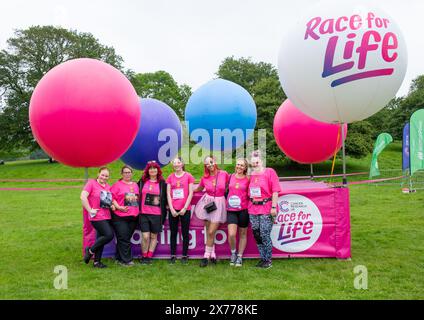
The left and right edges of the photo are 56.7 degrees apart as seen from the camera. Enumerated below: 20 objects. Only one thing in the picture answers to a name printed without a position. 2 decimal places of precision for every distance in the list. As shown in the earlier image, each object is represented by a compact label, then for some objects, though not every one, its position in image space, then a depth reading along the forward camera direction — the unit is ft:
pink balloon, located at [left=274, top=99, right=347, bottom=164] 21.88
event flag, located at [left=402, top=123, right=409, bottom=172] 41.42
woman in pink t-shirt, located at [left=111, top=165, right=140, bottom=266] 17.84
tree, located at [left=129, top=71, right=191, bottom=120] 138.67
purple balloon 20.06
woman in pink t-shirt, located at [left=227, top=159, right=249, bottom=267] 17.35
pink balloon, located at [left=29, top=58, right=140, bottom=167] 15.02
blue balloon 20.74
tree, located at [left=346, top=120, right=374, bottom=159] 65.67
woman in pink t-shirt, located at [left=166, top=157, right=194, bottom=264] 17.92
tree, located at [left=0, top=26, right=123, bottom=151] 102.32
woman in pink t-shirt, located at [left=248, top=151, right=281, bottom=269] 16.88
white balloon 15.07
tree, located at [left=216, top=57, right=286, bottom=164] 65.72
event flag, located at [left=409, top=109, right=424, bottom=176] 35.63
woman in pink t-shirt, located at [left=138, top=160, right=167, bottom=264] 17.88
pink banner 17.83
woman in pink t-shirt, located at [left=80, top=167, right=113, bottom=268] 17.40
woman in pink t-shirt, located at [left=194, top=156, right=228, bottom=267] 17.75
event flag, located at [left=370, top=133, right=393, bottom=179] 47.65
